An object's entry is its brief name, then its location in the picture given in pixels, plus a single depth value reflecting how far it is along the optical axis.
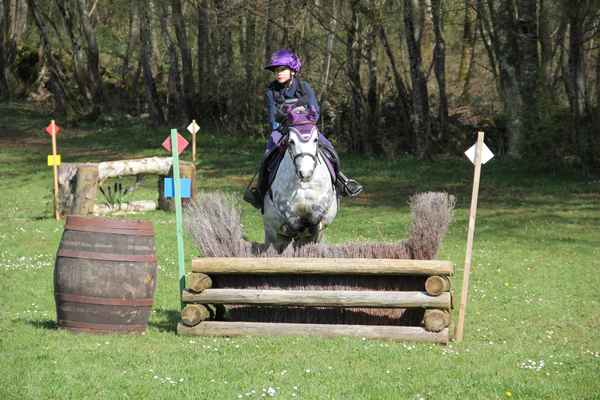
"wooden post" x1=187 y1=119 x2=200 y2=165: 30.61
